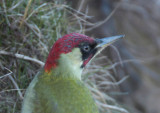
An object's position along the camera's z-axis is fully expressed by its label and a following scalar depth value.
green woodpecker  3.83
